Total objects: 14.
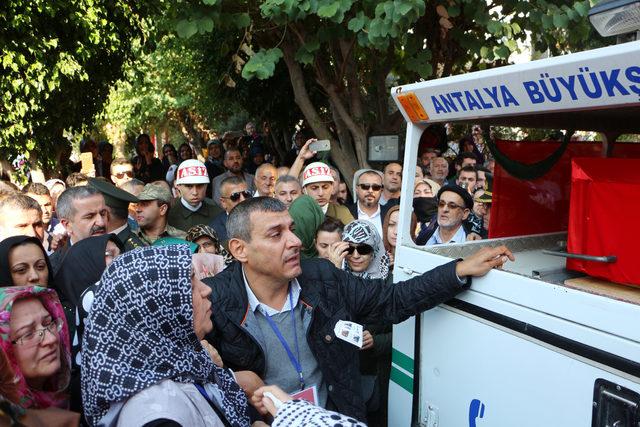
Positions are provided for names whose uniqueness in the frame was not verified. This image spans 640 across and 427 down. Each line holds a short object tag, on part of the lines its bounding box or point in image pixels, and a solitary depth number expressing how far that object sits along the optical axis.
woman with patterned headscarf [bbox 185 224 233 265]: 4.52
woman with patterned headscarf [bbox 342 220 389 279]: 3.73
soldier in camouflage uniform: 4.98
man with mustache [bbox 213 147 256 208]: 8.23
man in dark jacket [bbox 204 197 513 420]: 2.57
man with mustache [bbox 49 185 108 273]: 3.87
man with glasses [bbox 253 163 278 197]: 6.84
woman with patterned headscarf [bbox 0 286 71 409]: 2.15
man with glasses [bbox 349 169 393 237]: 5.66
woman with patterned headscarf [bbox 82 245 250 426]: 1.70
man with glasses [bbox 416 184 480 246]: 4.49
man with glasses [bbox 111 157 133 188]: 6.90
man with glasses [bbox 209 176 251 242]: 5.73
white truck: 1.90
